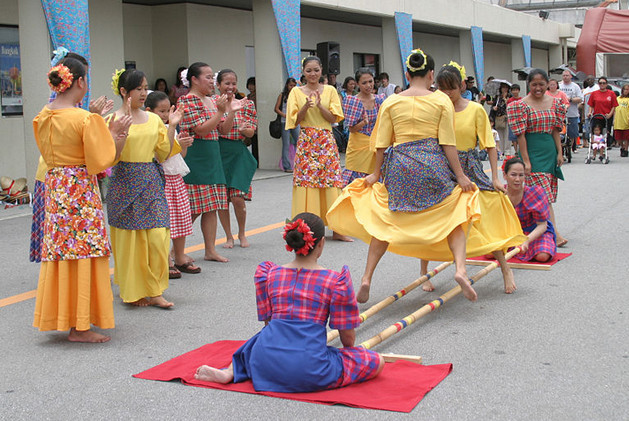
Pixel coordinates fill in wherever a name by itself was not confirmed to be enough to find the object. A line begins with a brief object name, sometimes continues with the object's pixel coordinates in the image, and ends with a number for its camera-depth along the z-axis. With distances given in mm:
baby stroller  17594
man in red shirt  18703
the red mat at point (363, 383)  3936
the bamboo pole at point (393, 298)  4673
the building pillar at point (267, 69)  16422
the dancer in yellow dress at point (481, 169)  6273
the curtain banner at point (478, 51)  26109
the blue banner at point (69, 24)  11422
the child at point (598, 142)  17734
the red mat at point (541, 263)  7352
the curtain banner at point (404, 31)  21266
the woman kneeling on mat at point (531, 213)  7359
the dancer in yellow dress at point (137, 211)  5859
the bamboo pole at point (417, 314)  4711
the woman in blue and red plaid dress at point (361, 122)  8516
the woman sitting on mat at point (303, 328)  4039
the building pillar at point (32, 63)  11438
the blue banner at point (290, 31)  16078
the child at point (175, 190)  6941
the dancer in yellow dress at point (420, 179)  5602
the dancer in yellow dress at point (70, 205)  4938
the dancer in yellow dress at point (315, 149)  8500
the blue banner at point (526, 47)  30562
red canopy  29641
